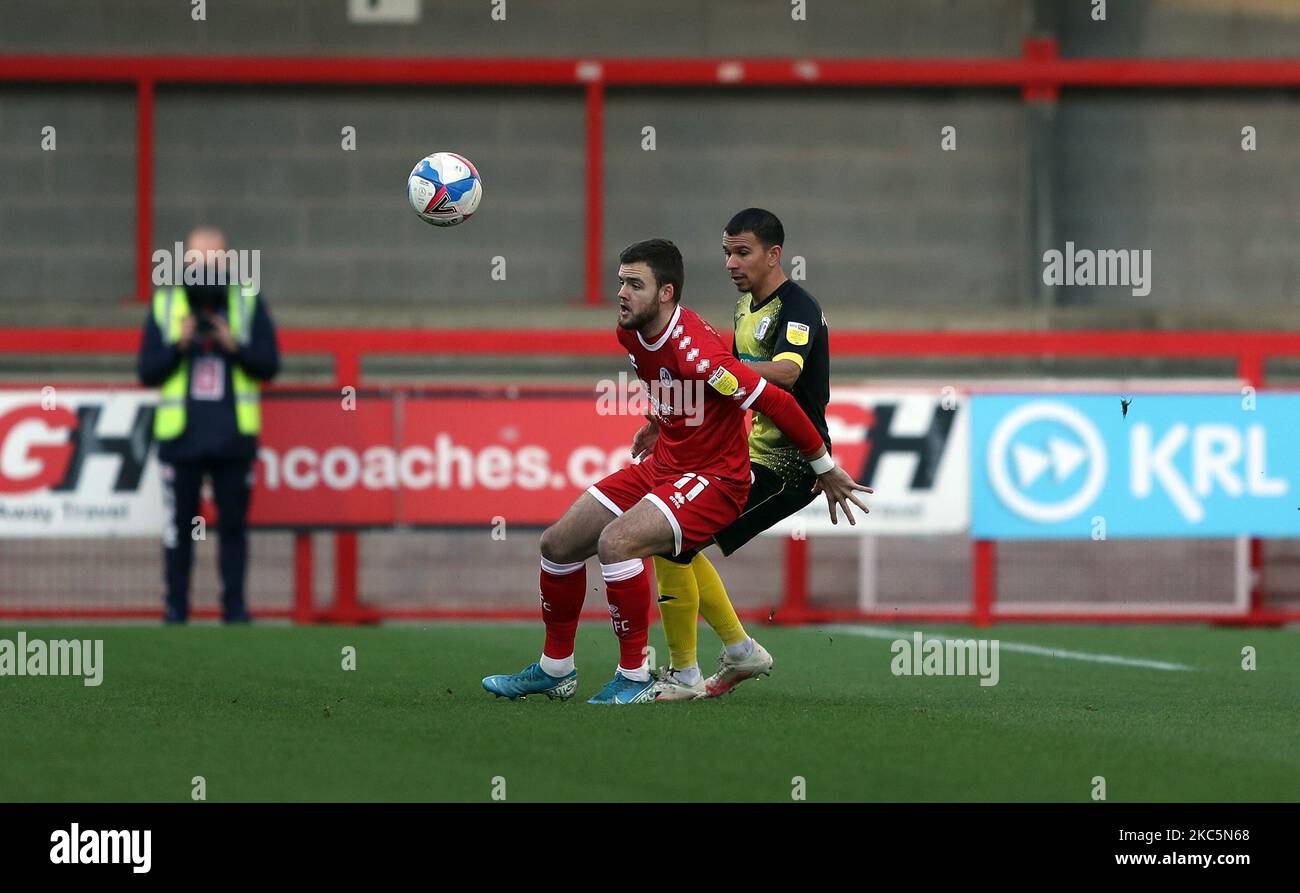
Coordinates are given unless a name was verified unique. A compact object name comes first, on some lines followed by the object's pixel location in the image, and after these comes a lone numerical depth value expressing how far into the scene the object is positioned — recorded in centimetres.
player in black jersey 745
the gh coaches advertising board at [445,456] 1148
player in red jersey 702
